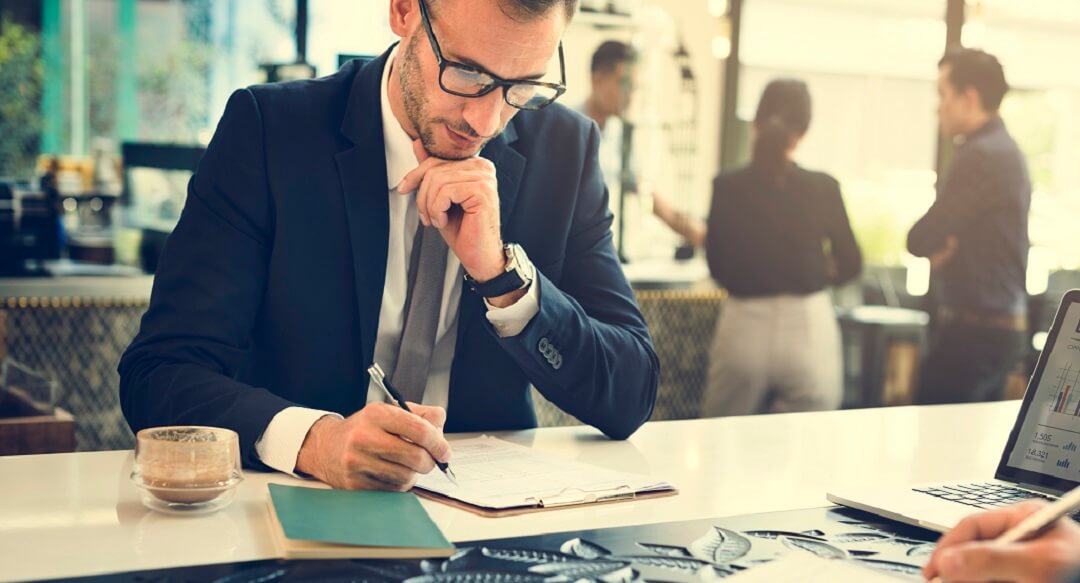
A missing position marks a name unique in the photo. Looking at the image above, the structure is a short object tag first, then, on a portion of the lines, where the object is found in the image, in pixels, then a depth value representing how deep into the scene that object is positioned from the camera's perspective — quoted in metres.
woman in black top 3.97
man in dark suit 1.65
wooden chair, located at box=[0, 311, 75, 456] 2.93
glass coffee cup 1.26
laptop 1.46
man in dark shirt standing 4.14
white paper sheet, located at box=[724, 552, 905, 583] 1.12
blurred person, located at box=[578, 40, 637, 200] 4.55
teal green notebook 1.16
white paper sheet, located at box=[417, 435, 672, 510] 1.38
